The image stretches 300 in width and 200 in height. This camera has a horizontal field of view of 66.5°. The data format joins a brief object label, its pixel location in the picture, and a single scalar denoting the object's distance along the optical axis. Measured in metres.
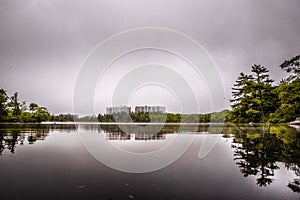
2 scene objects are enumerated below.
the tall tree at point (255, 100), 40.59
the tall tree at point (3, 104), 46.25
